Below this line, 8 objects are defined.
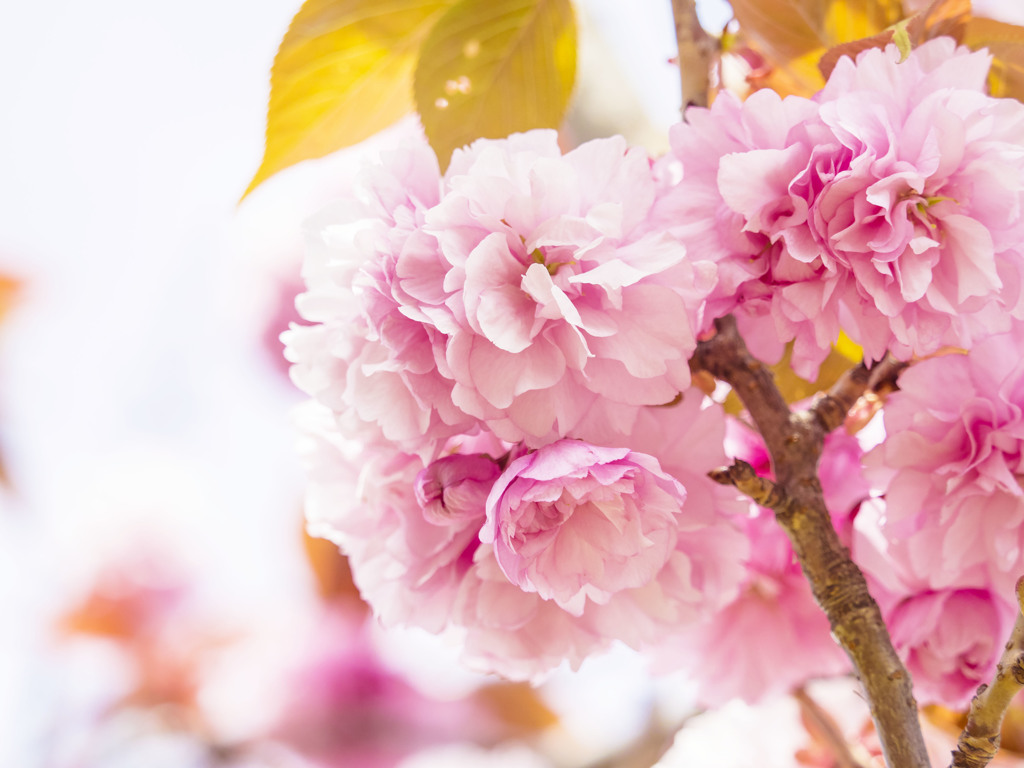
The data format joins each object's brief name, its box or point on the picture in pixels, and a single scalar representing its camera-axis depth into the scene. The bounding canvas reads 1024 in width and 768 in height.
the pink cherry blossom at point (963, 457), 0.66
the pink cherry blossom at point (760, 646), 0.73
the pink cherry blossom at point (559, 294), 0.64
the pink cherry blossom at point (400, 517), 0.65
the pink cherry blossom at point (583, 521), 0.64
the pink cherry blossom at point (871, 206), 0.64
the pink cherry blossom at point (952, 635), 0.69
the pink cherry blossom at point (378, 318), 0.64
